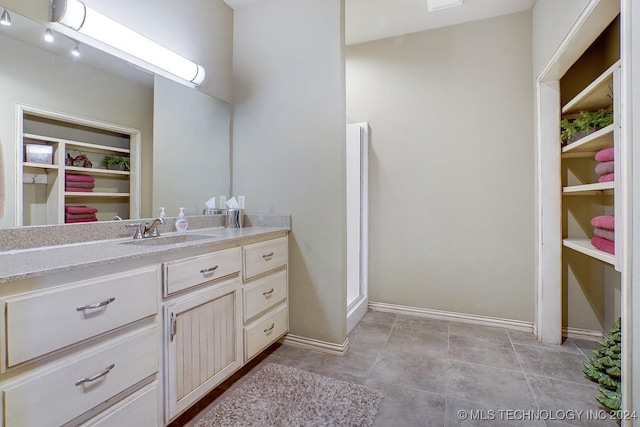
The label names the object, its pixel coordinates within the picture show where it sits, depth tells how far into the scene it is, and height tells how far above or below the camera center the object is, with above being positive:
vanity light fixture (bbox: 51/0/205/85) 1.43 +0.95
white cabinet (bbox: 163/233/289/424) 1.36 -0.53
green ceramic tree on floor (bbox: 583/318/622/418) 1.53 -0.89
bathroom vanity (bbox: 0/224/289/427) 0.89 -0.42
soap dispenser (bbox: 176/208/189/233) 1.99 -0.06
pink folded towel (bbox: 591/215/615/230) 1.66 -0.05
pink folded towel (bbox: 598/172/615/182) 1.68 +0.21
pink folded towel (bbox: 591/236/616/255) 1.67 -0.17
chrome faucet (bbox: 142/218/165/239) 1.80 -0.08
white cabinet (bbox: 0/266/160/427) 0.86 -0.43
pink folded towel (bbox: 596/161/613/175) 1.69 +0.26
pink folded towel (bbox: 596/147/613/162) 1.68 +0.33
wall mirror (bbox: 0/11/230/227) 1.32 +0.60
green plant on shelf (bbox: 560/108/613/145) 1.95 +0.59
